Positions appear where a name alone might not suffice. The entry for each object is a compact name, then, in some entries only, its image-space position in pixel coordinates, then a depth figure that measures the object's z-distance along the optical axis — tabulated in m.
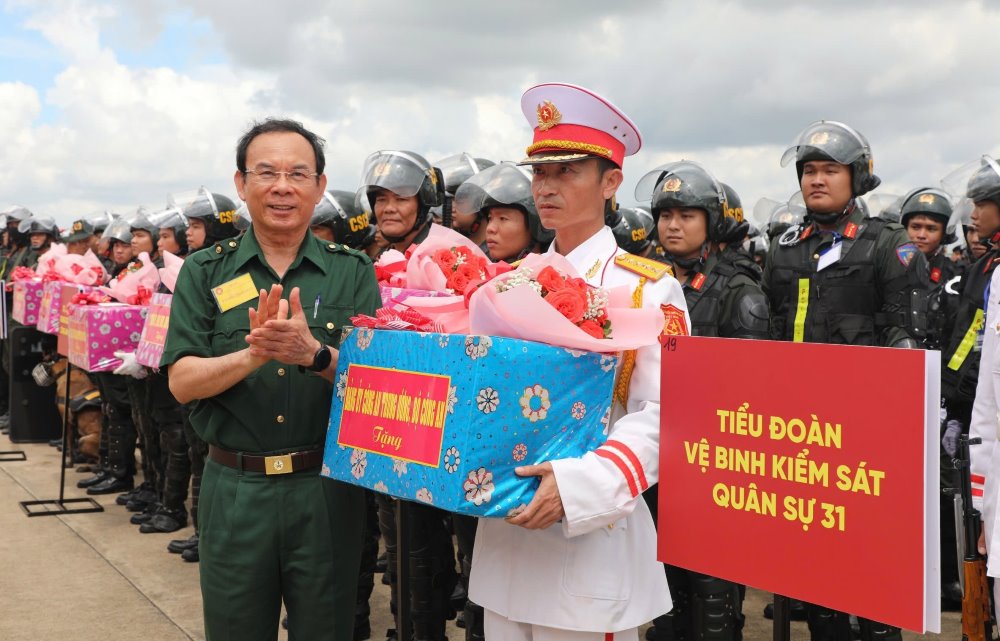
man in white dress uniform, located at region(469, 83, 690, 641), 2.21
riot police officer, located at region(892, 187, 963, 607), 5.15
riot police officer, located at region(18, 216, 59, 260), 13.28
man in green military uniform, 2.68
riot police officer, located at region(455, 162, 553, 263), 4.78
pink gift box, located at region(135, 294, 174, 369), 5.50
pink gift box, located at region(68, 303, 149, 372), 6.53
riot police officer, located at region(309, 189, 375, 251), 6.24
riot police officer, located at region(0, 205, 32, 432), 12.94
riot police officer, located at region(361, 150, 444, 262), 5.36
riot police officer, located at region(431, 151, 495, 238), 5.86
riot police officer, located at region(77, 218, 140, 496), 7.90
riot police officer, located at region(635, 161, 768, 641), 4.25
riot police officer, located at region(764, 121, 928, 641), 4.96
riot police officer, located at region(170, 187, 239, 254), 7.96
